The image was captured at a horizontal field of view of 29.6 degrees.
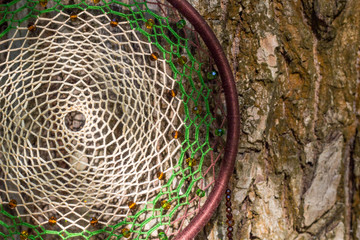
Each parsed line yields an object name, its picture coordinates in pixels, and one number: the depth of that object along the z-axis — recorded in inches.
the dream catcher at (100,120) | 17.7
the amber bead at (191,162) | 18.2
